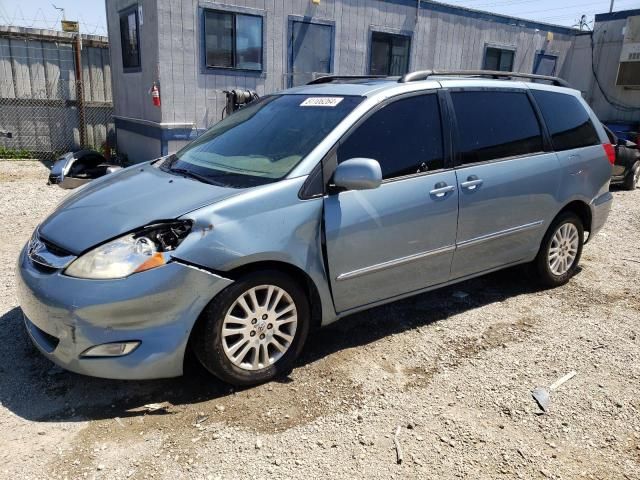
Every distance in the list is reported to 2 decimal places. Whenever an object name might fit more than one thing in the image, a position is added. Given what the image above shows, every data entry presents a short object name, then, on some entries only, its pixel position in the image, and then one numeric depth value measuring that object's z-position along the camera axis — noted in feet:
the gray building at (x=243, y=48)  29.04
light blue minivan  9.12
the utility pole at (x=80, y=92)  34.78
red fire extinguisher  28.89
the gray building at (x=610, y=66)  45.60
